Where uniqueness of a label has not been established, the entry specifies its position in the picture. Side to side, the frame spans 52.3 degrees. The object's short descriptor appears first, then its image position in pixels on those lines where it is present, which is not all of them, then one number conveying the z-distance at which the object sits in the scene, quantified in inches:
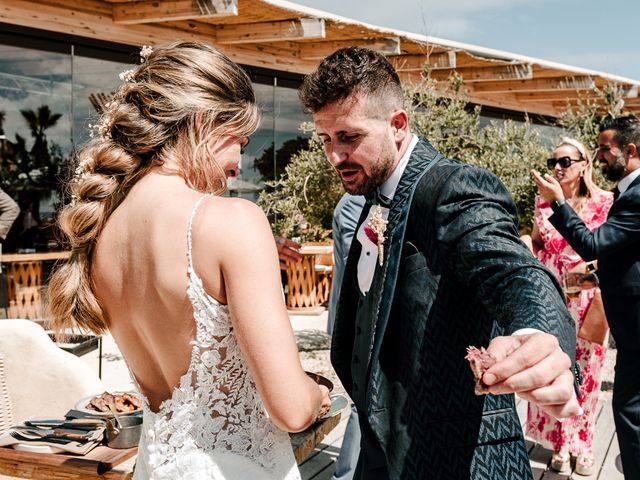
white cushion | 120.8
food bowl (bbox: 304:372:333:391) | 91.1
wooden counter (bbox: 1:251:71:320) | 342.6
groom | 60.4
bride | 61.1
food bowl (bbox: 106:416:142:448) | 94.2
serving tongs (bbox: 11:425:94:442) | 94.0
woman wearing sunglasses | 173.2
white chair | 119.6
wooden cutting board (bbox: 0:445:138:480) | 87.6
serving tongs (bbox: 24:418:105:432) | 97.0
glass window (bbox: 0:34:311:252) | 350.0
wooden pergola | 313.4
